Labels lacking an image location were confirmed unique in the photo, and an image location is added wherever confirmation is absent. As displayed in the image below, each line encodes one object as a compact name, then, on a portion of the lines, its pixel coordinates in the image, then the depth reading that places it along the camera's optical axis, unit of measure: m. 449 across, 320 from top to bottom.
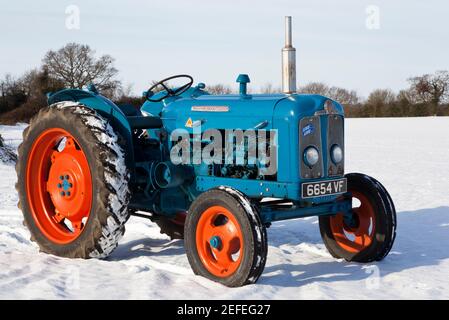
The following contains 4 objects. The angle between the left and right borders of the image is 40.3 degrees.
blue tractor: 5.01
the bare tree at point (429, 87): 55.59
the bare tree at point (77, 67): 27.73
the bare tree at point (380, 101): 47.56
